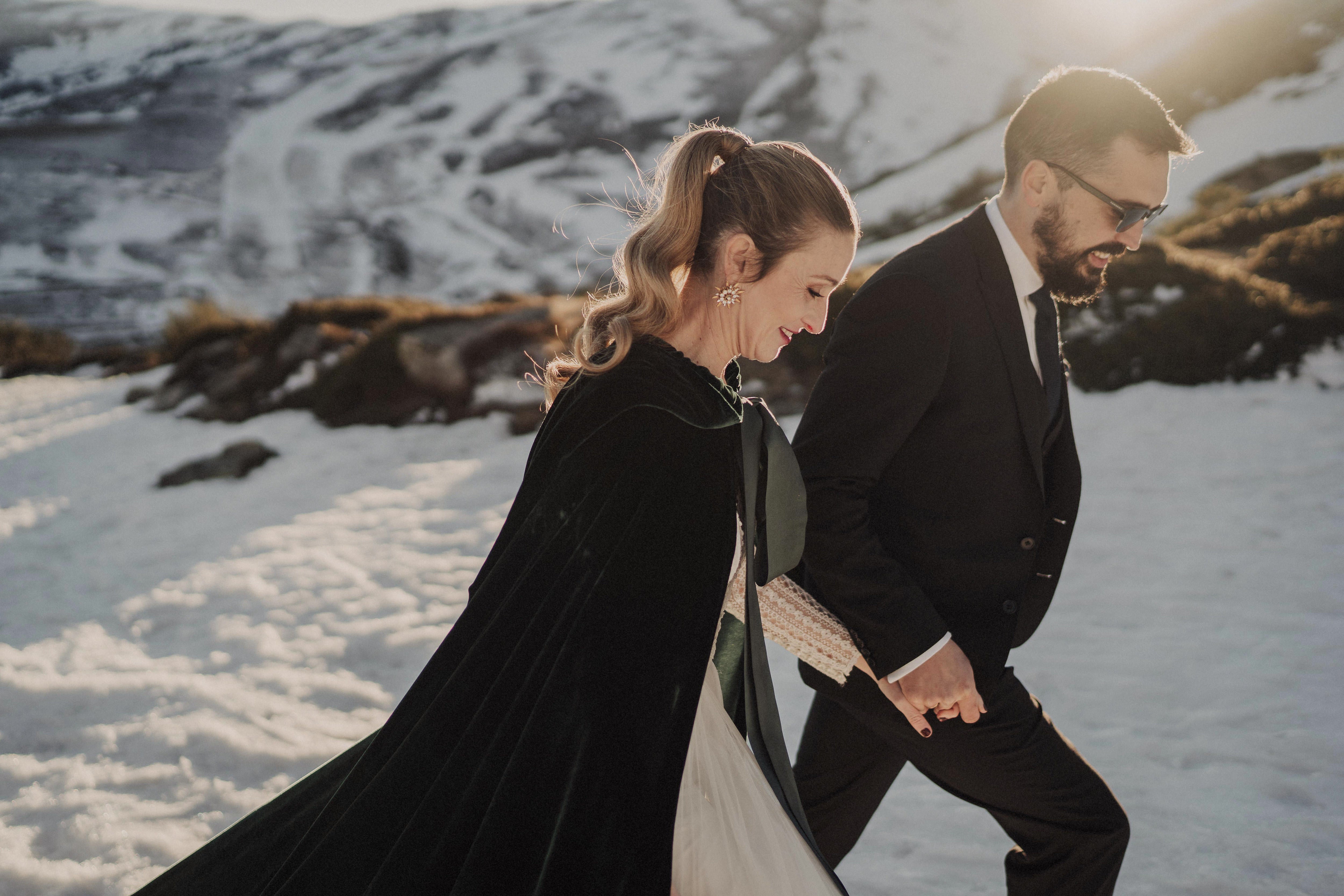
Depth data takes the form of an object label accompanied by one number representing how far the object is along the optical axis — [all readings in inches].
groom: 59.1
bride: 45.1
